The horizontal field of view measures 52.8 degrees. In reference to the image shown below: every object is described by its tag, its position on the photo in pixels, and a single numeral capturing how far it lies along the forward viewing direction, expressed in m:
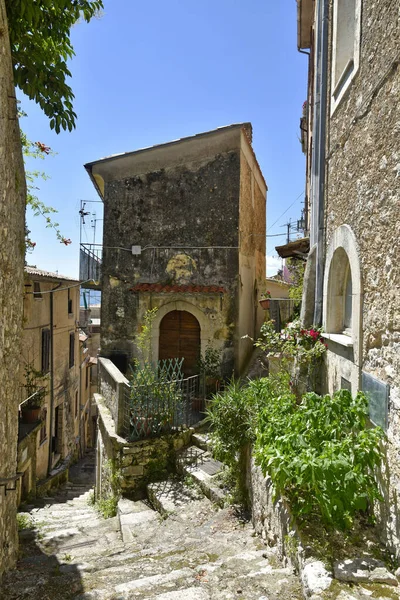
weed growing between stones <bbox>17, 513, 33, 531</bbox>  6.65
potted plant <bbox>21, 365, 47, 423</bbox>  10.21
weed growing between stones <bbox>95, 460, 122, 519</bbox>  6.82
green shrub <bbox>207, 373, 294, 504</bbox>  5.44
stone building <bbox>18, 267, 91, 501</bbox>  10.23
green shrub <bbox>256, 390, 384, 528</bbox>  2.99
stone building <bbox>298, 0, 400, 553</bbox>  3.29
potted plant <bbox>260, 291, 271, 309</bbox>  10.19
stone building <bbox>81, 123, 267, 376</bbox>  10.42
